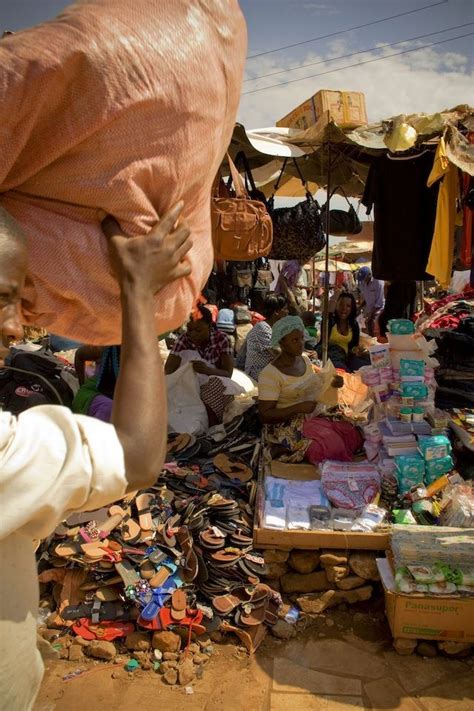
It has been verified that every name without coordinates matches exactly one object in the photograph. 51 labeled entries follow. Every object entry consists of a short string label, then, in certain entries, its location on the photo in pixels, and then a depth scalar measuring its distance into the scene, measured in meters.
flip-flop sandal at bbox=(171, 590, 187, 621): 3.23
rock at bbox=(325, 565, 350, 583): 3.43
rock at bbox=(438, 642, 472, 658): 3.08
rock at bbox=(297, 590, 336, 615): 3.46
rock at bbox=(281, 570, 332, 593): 3.53
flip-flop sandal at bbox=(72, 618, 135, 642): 3.21
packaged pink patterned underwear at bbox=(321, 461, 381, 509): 3.71
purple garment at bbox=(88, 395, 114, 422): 3.88
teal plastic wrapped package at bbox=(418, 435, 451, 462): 3.68
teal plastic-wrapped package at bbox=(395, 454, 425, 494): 3.66
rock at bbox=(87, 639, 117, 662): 3.10
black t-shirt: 4.56
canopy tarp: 3.94
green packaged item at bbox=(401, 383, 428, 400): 3.89
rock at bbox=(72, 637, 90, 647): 3.17
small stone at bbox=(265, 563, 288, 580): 3.51
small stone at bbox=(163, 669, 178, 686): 2.96
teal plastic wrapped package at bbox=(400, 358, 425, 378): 3.88
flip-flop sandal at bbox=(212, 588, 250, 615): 3.31
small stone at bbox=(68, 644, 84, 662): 3.11
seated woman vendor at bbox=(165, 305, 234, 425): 4.96
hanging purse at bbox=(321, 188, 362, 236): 5.96
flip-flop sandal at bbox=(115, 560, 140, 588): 3.31
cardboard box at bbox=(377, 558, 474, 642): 3.03
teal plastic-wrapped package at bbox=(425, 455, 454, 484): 3.69
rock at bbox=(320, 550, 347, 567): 3.44
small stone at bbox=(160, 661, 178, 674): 3.05
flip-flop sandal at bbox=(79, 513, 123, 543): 3.47
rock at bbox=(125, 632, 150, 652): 3.17
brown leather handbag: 3.32
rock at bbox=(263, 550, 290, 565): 3.51
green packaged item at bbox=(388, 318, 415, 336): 4.09
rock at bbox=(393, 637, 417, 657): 3.10
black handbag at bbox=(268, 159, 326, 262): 5.32
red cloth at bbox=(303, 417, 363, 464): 4.20
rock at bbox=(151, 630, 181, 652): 3.14
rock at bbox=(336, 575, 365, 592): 3.46
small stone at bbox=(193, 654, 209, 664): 3.11
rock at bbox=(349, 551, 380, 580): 3.43
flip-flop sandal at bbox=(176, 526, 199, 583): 3.40
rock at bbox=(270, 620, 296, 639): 3.28
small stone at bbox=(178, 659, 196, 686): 2.96
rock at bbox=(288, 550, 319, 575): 3.53
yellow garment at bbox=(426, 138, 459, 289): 4.09
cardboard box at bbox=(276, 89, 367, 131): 5.33
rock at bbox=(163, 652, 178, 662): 3.11
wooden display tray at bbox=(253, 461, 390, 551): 3.41
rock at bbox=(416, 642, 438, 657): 3.13
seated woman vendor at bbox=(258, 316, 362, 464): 4.25
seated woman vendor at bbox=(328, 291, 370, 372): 7.22
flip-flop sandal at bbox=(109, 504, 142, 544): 3.51
